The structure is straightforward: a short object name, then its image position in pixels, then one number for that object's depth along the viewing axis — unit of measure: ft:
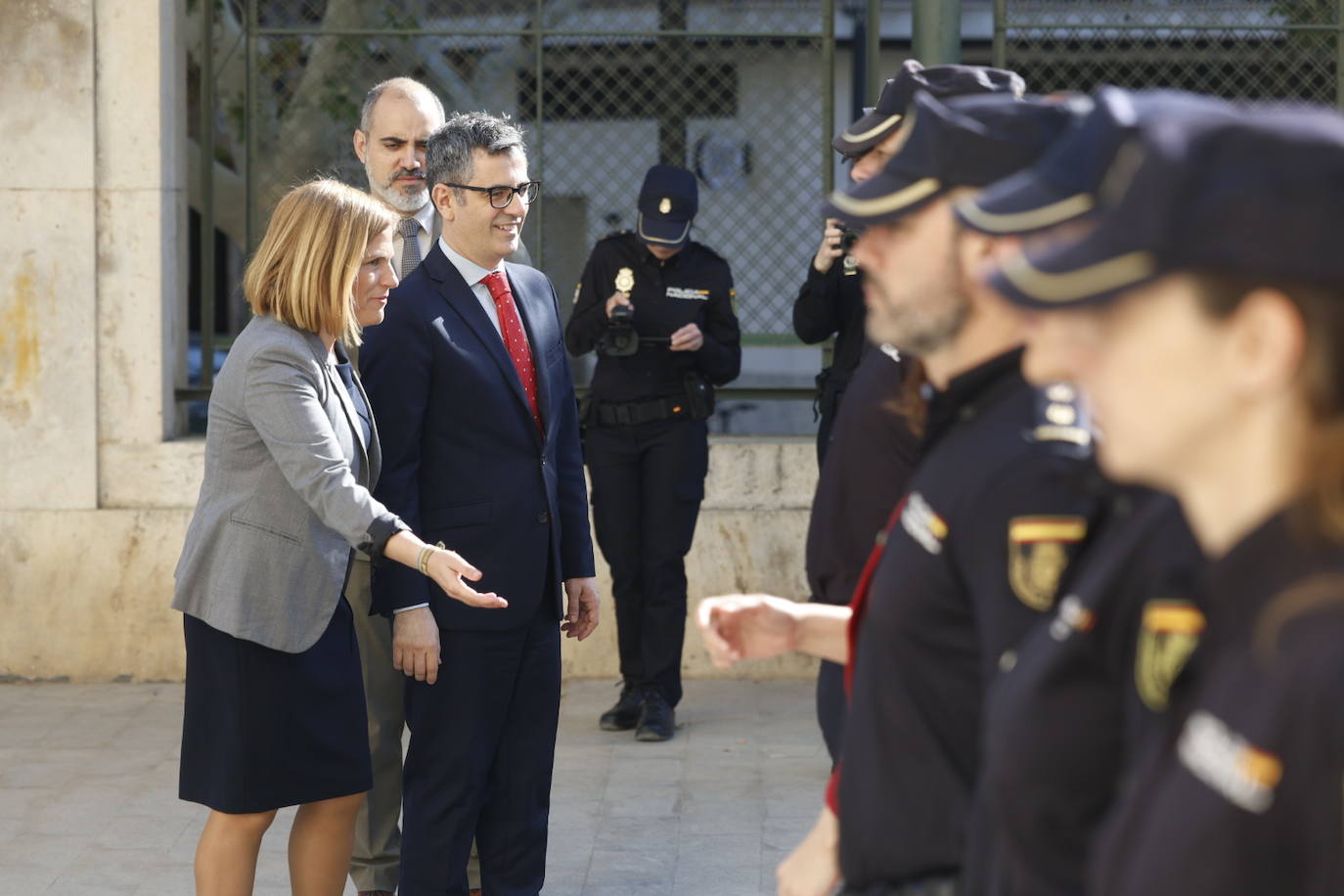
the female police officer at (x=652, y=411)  20.31
